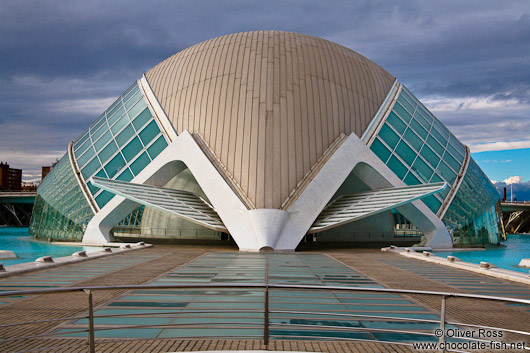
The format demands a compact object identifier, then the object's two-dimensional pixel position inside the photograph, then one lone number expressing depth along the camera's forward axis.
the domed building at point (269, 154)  21.00
